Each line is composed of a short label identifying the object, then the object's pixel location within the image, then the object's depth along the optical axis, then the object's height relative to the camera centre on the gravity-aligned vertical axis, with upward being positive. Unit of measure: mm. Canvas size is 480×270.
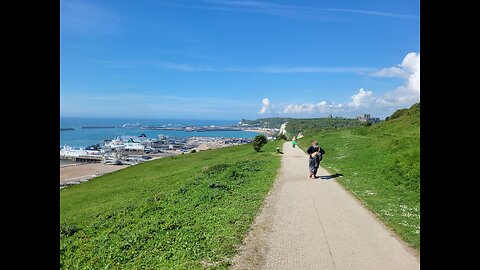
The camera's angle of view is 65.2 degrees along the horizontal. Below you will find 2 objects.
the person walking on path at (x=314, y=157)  18750 -1360
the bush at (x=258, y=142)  38688 -1268
